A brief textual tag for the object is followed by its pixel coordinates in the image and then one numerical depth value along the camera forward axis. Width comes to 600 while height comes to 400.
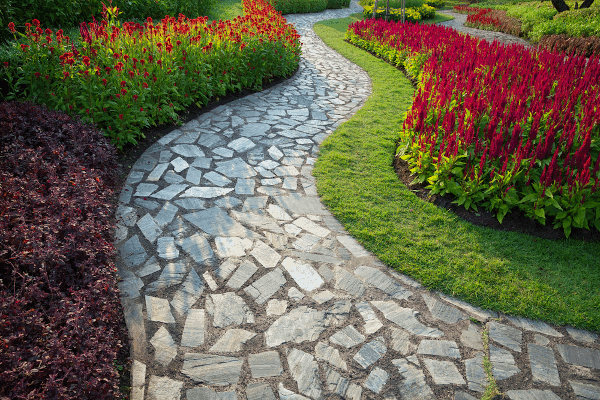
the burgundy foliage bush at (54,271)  1.94
